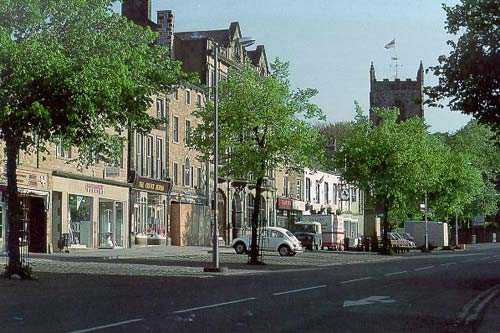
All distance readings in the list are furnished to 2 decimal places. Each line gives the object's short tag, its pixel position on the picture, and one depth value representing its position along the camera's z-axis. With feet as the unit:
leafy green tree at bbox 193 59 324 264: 122.11
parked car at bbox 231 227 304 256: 161.89
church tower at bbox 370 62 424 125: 466.70
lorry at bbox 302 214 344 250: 213.05
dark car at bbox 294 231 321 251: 202.90
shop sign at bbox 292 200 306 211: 275.80
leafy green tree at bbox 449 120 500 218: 330.13
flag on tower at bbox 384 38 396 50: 345.99
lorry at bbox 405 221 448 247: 253.24
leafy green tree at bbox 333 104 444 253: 185.68
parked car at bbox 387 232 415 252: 214.90
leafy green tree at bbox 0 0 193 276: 68.13
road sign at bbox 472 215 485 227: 361.43
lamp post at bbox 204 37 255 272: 94.79
